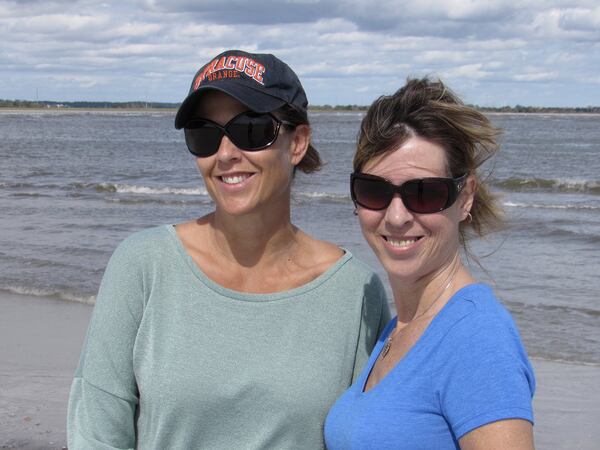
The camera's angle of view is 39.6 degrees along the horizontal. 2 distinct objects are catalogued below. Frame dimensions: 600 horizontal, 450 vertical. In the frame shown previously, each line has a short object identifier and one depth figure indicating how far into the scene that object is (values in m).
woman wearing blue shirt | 1.91
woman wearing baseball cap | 2.35
